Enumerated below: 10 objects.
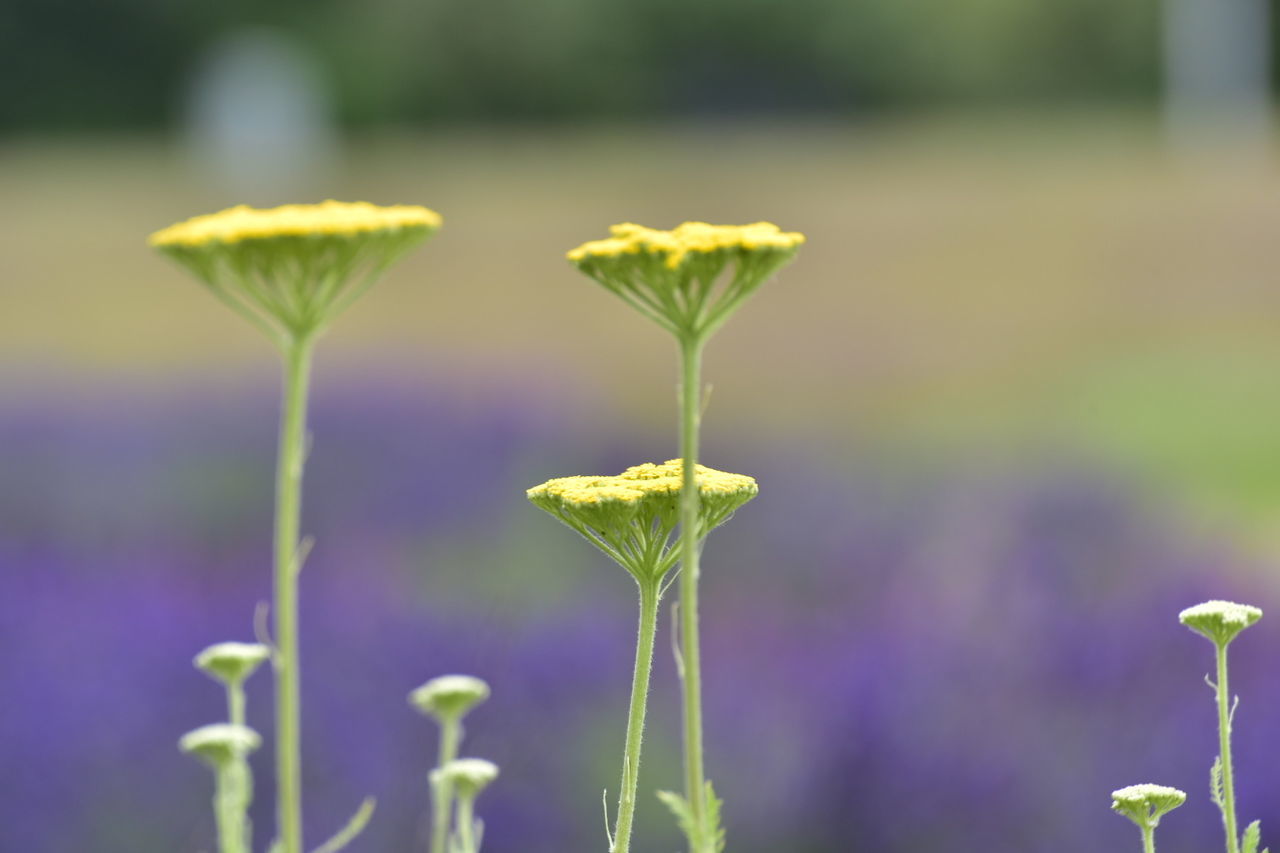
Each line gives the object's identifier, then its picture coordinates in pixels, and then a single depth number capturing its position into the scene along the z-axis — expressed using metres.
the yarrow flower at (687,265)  2.33
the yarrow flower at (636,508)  2.37
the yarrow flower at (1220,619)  2.40
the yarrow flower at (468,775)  2.45
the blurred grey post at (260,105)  54.36
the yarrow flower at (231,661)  2.50
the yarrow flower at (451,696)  2.49
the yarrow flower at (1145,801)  2.38
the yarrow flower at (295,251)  2.29
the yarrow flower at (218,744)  2.46
